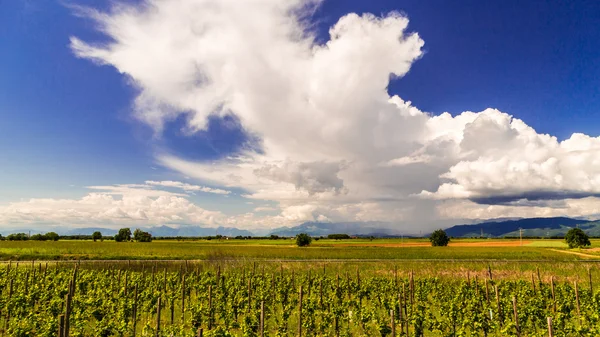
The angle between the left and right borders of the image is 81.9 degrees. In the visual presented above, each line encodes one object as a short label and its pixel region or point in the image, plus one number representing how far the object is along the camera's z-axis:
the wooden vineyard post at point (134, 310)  17.35
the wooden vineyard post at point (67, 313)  13.05
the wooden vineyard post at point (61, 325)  11.44
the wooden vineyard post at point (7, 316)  18.83
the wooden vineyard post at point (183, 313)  20.25
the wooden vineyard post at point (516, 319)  15.37
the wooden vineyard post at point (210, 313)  17.53
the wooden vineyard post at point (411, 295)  24.19
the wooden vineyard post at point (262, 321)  13.32
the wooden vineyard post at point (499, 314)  18.72
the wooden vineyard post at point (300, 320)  14.85
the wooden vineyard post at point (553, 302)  22.56
